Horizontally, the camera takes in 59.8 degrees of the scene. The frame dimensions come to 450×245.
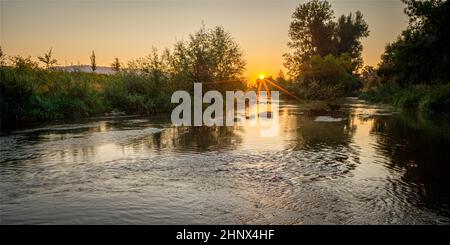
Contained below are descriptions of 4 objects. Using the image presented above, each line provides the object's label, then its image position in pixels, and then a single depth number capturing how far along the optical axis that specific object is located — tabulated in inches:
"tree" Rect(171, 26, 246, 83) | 1435.8
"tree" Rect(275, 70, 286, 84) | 4077.0
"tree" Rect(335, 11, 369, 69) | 3450.3
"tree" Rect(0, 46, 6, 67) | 871.3
